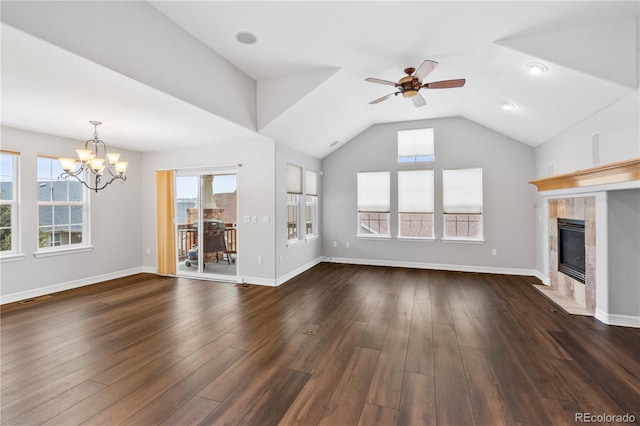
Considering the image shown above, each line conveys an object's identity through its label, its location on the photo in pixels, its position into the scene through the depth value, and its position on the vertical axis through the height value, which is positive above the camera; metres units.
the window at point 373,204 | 6.85 +0.23
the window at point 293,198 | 5.80 +0.32
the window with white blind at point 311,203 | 6.66 +0.26
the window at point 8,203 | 4.20 +0.19
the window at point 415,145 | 6.52 +1.58
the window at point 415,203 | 6.49 +0.22
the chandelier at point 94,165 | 3.79 +0.76
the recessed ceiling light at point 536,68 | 3.23 +1.69
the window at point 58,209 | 4.66 +0.11
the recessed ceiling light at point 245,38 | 3.21 +2.06
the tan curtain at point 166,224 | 5.92 -0.20
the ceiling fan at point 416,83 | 3.15 +1.55
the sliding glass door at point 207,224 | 5.58 -0.20
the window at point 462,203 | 6.16 +0.20
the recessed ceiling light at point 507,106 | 4.52 +1.74
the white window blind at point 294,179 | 5.80 +0.74
